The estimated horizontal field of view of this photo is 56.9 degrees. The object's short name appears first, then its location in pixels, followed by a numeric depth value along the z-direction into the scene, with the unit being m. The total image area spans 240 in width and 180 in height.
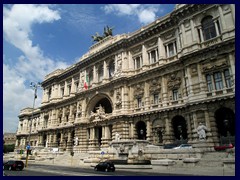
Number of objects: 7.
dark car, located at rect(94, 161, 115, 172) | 19.35
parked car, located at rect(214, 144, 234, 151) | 20.77
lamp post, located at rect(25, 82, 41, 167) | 33.40
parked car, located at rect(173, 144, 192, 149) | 22.83
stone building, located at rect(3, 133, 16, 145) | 104.53
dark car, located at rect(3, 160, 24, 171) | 20.67
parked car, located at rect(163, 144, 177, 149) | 25.69
